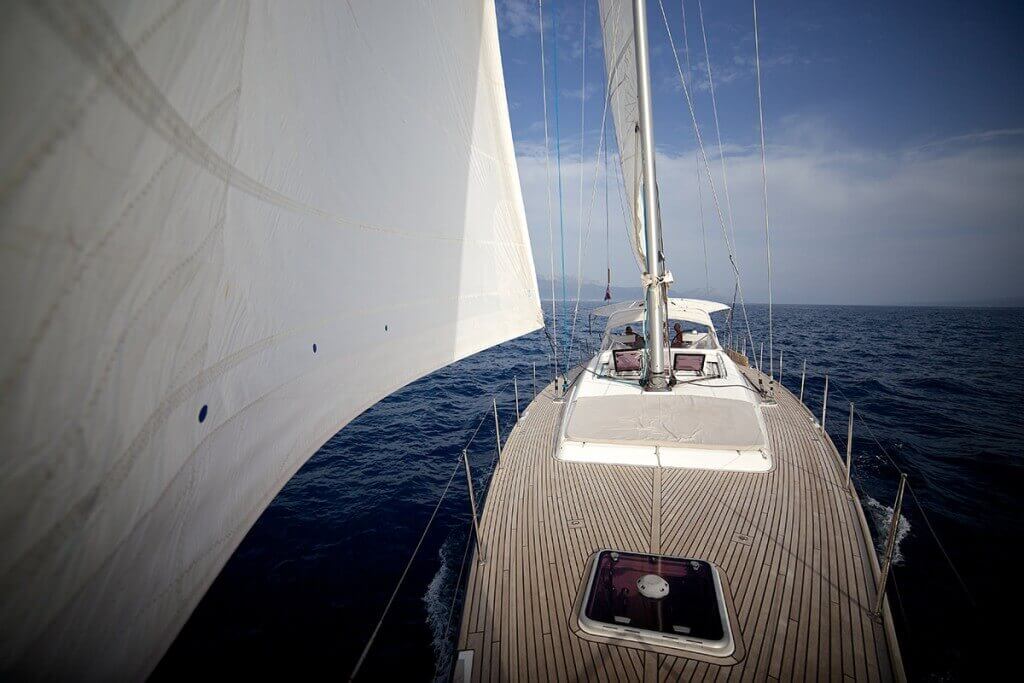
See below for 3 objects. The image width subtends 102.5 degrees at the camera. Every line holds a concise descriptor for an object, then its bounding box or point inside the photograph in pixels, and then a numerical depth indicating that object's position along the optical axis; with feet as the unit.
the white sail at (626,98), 23.63
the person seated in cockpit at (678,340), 33.04
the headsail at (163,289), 1.97
